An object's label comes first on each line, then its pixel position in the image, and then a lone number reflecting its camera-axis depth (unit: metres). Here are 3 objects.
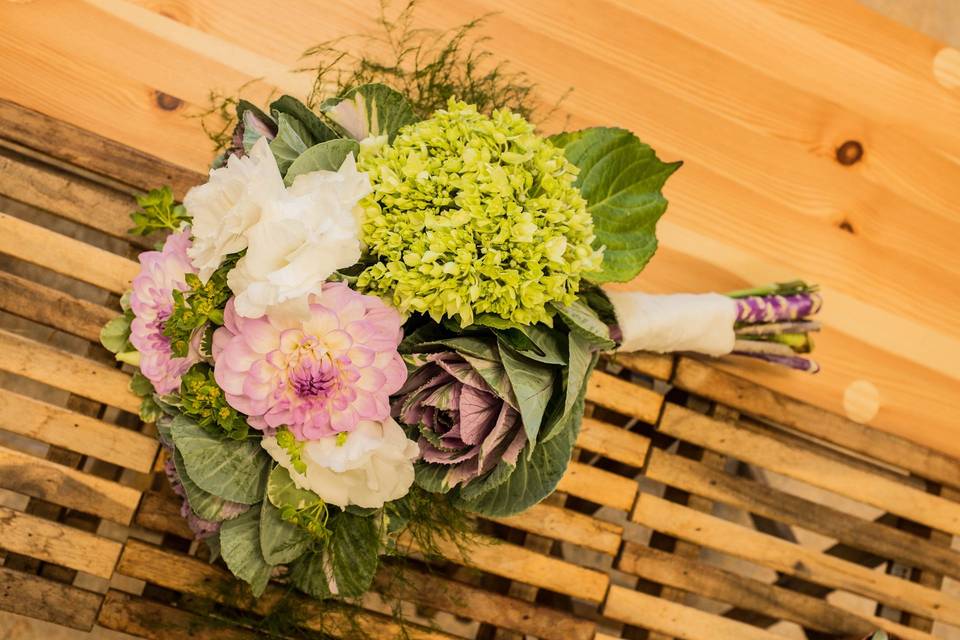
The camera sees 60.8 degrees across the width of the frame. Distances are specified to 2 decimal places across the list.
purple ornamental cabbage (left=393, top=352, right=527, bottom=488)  0.78
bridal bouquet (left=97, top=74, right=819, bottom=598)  0.72
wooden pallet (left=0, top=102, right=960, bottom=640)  1.08
